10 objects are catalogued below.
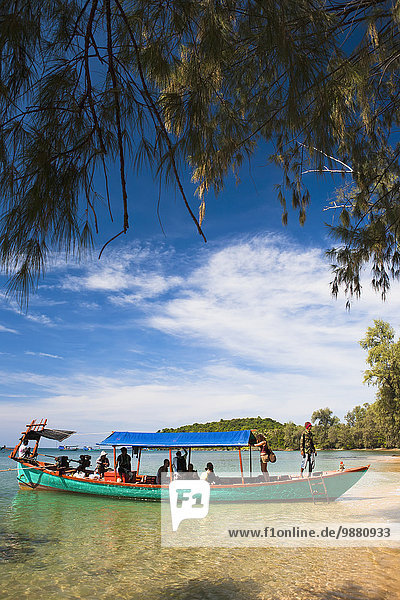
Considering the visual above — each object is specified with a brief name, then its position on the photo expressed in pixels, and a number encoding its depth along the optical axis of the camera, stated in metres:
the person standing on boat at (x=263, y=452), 12.58
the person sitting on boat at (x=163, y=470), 13.99
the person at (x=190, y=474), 13.75
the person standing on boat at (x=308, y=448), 12.09
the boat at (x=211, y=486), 12.73
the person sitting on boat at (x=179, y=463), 13.82
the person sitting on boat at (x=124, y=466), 14.63
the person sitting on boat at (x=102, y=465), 16.20
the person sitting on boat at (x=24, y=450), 19.21
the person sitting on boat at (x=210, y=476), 13.46
